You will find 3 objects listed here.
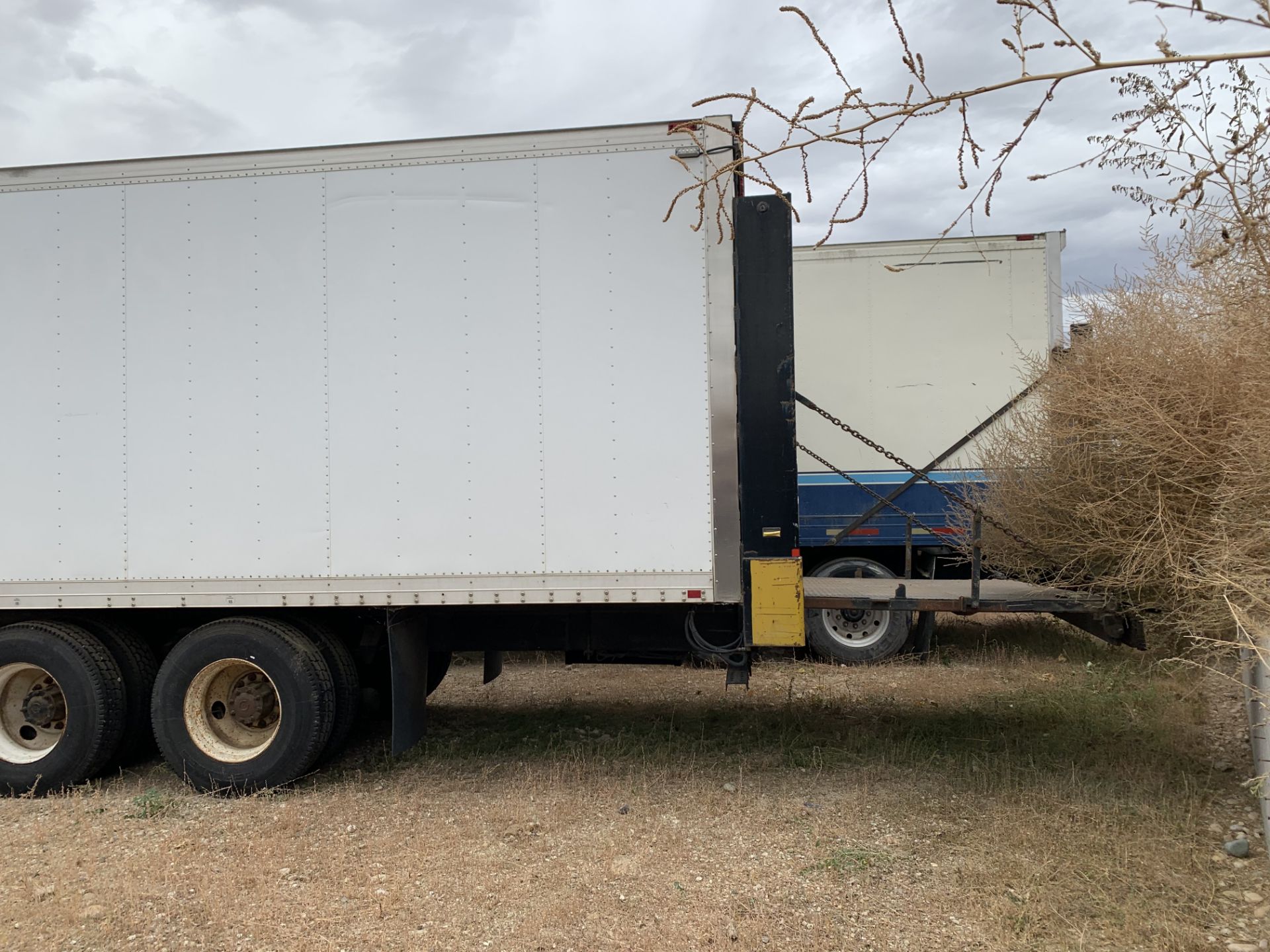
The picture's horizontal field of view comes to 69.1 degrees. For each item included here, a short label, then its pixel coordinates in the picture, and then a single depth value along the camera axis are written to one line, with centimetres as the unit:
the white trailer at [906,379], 794
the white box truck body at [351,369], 459
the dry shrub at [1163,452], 362
